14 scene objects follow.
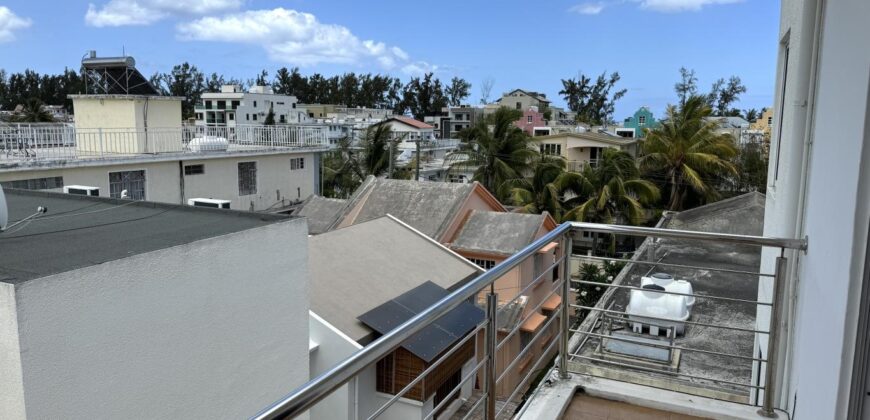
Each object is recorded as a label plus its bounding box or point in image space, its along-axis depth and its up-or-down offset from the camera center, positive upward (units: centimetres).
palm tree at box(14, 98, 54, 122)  4478 +82
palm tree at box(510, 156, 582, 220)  2417 -229
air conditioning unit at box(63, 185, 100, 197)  1235 -128
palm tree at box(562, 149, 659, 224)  2322 -235
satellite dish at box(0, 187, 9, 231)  669 -94
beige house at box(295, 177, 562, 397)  1764 -265
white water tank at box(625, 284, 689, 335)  766 -208
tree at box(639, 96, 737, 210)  2530 -73
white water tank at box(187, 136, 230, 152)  2077 -57
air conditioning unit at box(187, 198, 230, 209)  1204 -144
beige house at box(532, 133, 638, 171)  3434 -75
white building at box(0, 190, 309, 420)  536 -184
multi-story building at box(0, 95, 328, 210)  1688 -92
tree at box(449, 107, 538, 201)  2809 -96
